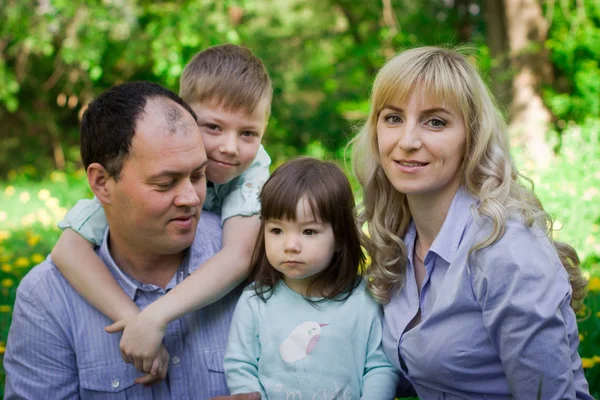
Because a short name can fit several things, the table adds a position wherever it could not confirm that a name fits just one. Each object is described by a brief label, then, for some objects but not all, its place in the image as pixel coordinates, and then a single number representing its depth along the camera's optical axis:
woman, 2.03
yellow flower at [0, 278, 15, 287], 4.15
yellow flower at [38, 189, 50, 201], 7.79
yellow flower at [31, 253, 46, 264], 4.77
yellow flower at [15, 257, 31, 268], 4.62
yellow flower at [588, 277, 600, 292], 3.91
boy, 2.25
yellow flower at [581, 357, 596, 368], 2.84
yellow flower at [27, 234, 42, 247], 5.55
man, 2.30
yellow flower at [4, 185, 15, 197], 8.52
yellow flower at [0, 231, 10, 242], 5.96
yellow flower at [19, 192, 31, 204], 7.92
